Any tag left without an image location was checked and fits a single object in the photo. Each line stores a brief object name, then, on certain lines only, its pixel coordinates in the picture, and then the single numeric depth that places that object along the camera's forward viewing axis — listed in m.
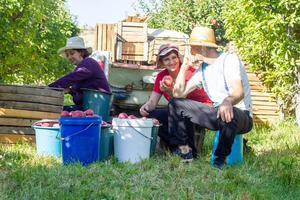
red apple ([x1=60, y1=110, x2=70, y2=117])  4.73
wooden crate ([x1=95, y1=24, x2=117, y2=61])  10.20
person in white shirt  4.42
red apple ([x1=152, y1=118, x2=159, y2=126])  4.97
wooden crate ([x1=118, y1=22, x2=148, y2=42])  10.32
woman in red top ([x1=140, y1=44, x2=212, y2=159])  4.99
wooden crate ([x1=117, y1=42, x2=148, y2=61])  10.17
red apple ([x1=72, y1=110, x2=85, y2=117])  4.63
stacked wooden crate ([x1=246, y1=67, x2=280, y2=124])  7.93
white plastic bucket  4.71
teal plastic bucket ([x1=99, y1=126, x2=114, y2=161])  4.84
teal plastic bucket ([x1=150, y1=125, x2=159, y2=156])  4.94
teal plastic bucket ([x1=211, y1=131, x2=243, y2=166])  4.76
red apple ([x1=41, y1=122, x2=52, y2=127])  4.93
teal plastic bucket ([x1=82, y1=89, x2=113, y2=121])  5.63
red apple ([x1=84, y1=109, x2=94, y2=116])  4.72
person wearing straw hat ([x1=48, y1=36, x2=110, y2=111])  5.68
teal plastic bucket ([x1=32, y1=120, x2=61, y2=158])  4.88
